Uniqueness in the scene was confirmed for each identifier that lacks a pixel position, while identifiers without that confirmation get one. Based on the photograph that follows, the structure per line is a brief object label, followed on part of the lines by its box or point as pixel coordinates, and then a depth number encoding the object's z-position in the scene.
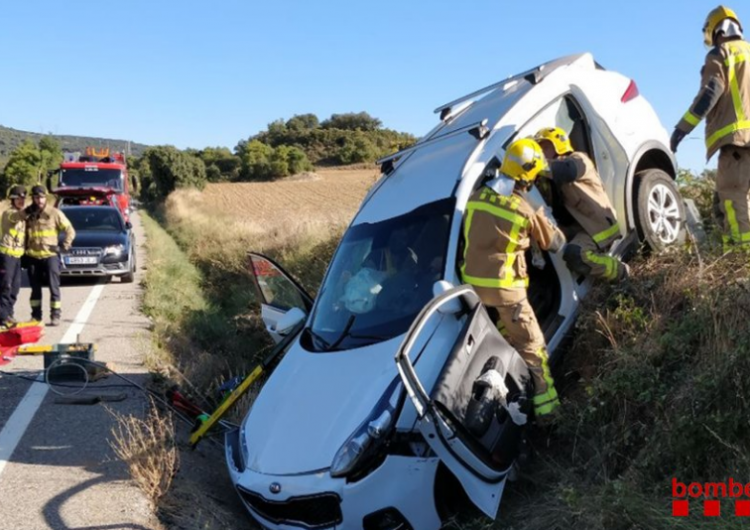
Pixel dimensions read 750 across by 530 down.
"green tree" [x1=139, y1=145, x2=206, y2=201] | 48.97
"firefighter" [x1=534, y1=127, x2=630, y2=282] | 5.44
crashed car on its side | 4.11
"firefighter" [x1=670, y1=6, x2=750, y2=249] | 5.89
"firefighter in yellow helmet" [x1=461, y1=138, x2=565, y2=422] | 4.92
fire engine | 18.92
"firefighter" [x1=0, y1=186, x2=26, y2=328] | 9.60
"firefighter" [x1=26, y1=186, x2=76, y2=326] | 10.04
